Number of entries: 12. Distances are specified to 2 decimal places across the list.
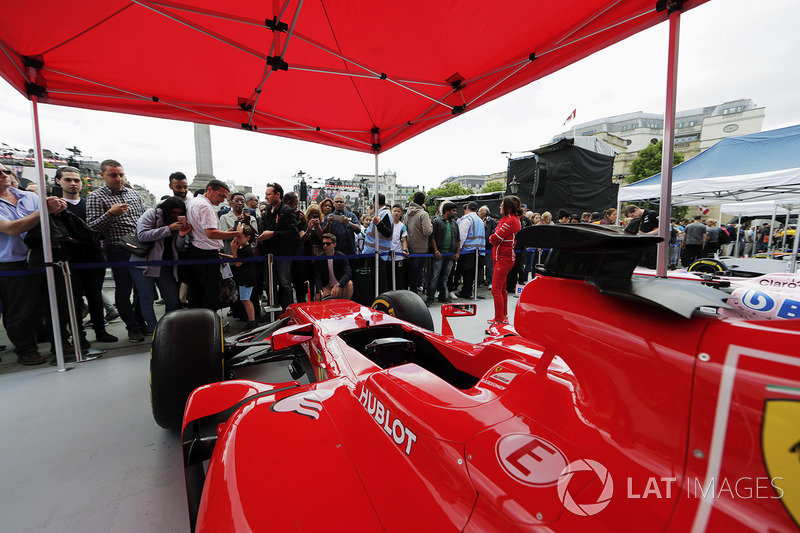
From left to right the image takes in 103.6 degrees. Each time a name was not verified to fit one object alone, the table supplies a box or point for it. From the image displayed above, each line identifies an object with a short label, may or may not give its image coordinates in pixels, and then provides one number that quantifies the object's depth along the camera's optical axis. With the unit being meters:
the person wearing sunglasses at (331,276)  4.80
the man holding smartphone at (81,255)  3.37
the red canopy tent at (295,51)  2.23
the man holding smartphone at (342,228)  5.00
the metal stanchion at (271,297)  4.02
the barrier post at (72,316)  3.05
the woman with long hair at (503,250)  4.09
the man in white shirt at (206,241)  3.43
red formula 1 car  0.50
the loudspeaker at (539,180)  11.37
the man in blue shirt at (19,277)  2.93
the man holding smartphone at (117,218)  3.46
